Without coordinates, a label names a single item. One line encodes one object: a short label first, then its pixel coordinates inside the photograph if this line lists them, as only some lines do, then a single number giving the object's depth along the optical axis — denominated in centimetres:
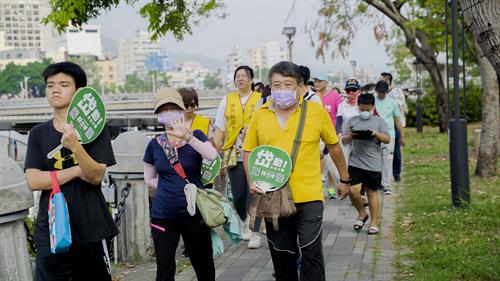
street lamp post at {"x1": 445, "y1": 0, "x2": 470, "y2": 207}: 970
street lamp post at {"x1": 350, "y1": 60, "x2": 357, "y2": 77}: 4512
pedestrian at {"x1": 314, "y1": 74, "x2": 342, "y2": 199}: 1133
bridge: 7144
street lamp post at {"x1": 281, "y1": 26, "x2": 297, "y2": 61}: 2586
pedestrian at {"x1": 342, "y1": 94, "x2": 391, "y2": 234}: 879
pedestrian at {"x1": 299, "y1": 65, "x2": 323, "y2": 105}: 806
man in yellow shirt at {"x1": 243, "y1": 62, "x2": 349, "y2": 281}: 516
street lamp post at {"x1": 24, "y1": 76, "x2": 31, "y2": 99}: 11106
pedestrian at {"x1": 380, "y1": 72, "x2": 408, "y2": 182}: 1315
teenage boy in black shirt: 432
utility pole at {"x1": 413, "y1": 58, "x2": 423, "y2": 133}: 2908
